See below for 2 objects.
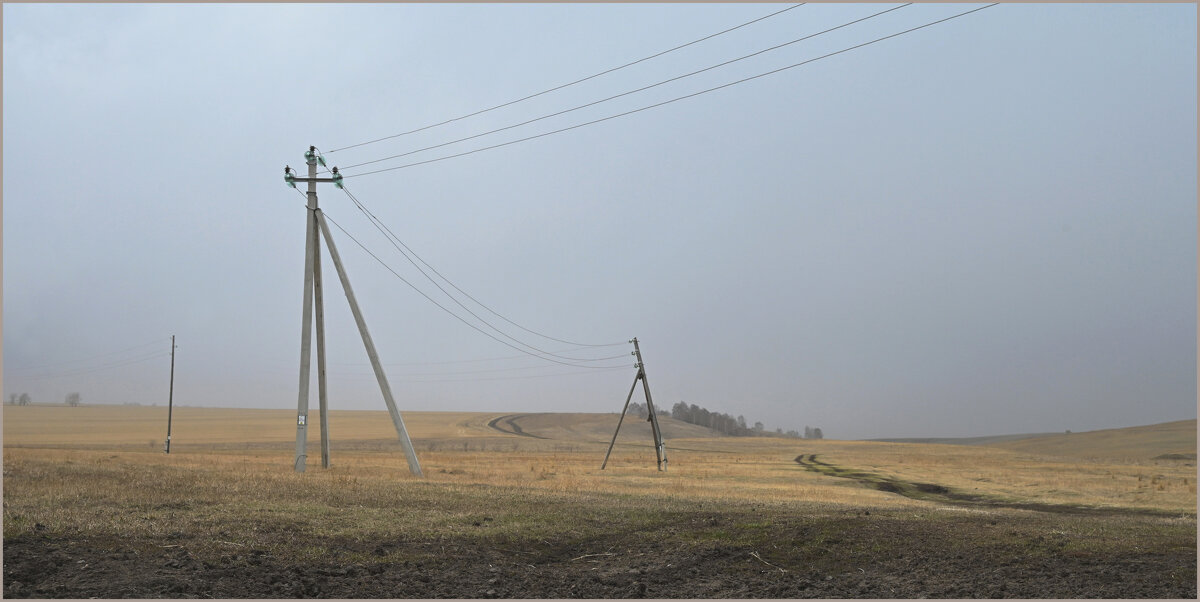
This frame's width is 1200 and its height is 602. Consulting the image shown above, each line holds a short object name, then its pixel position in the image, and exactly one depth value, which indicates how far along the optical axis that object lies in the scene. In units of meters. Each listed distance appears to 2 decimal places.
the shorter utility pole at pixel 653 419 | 45.00
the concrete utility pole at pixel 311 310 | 31.53
